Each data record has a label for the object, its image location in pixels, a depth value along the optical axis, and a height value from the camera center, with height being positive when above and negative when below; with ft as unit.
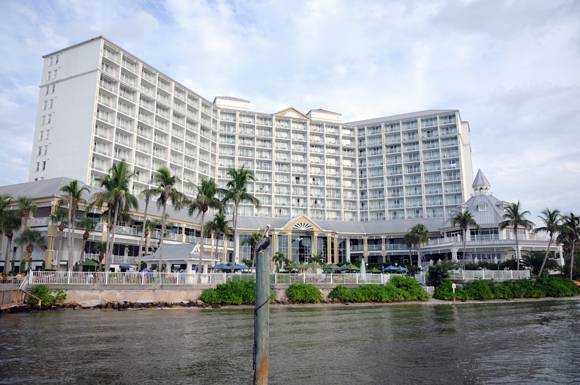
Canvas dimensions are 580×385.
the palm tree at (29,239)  145.69 +10.85
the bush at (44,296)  101.15 -5.52
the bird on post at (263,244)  35.48 +2.25
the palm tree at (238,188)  156.25 +29.69
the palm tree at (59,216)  146.41 +18.49
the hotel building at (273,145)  227.40 +83.08
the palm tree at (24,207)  144.66 +21.25
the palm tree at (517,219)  176.14 +20.92
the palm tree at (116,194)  130.82 +23.33
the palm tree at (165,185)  139.85 +27.65
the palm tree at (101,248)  159.74 +8.55
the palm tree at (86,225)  150.41 +16.01
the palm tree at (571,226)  176.24 +18.16
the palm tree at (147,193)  140.72 +25.57
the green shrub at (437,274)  147.95 -0.76
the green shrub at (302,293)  126.00 -6.04
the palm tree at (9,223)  148.05 +16.60
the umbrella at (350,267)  170.01 +1.89
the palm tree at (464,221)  188.34 +21.71
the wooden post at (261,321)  34.06 -3.86
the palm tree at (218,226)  180.14 +18.67
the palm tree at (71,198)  130.41 +21.98
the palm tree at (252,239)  208.69 +15.97
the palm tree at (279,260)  196.06 +5.26
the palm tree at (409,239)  228.02 +17.10
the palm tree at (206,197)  150.82 +25.39
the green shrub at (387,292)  130.62 -6.08
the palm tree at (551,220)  174.40 +20.43
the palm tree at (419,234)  226.38 +19.46
